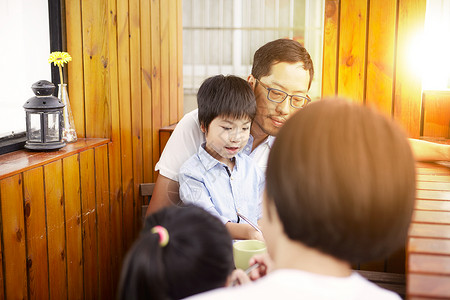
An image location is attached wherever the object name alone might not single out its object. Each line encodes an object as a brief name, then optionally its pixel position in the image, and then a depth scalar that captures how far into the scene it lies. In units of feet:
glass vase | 7.54
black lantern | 6.58
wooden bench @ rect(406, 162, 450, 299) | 3.11
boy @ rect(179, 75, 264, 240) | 6.20
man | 6.93
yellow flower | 7.23
